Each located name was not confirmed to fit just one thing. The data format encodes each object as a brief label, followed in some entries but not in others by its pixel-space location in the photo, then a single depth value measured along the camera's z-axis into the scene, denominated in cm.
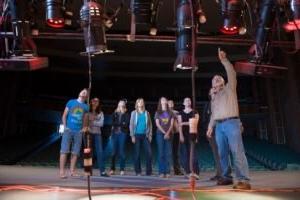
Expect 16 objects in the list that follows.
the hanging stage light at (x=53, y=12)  339
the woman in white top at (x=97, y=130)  650
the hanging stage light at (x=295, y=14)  350
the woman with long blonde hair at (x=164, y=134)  650
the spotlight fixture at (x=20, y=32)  341
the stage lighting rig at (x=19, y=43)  342
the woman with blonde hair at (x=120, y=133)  678
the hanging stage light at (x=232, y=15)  359
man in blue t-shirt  592
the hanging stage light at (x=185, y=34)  320
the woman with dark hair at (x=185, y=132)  643
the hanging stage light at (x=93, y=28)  319
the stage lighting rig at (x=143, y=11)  339
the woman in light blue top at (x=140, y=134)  663
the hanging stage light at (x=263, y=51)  372
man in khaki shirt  445
